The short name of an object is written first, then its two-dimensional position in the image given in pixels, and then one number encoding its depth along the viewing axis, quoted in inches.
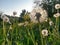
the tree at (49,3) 284.2
